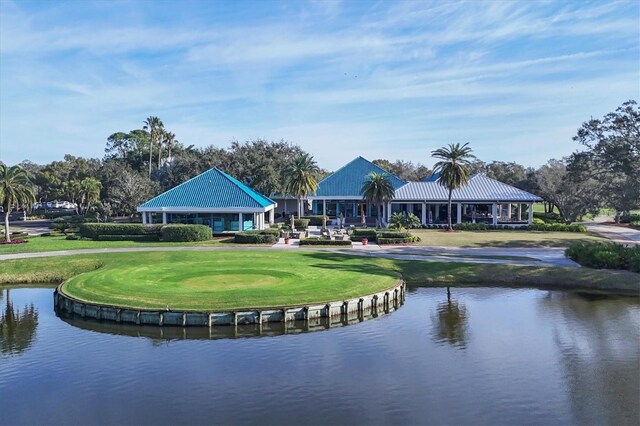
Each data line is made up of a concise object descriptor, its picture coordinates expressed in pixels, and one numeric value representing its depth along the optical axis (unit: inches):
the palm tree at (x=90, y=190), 3265.3
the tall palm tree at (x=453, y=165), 2432.3
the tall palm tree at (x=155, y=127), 3782.0
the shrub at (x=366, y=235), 2080.5
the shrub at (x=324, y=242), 1939.0
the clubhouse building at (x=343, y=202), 2263.8
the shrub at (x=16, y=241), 1958.4
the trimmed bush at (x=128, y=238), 2048.5
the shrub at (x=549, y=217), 2972.4
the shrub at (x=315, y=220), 2829.7
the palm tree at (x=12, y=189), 2011.6
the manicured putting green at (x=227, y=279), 1063.6
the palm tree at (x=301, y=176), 2508.6
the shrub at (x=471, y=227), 2519.7
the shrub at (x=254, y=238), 1959.9
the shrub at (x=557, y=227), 2453.4
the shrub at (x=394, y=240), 1995.6
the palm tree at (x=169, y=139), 4195.4
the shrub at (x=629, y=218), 2971.0
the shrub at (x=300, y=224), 2534.4
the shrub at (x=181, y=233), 2003.0
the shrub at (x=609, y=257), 1423.5
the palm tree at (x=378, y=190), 2416.3
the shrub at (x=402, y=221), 2282.2
